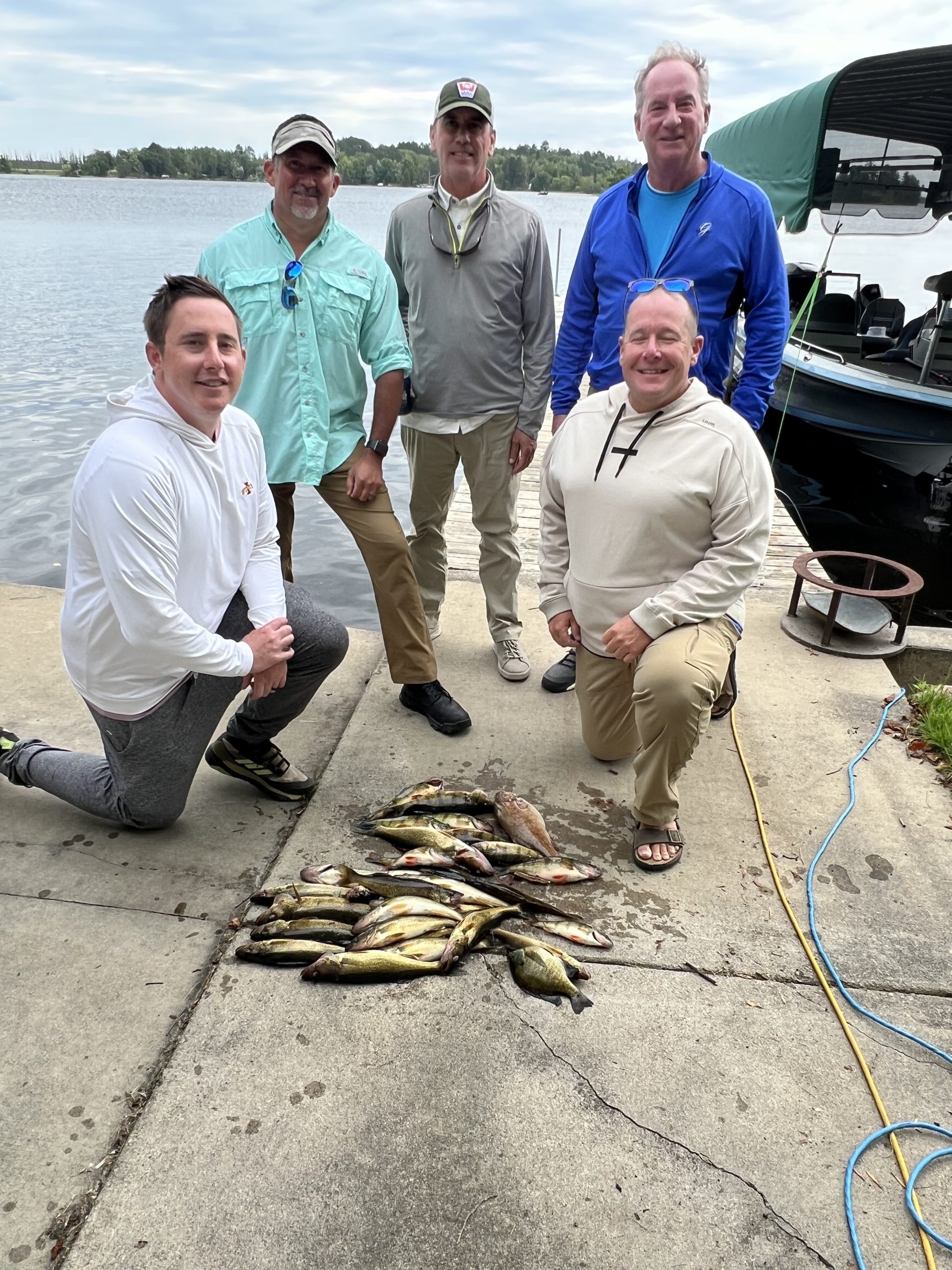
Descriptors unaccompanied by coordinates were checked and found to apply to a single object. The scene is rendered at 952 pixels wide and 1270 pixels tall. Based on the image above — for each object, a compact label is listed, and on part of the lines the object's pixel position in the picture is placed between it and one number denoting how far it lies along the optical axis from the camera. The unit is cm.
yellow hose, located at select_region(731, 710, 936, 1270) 199
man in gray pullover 371
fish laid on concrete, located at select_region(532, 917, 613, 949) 260
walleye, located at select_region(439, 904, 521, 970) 249
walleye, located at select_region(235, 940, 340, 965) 246
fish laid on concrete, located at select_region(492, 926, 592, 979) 249
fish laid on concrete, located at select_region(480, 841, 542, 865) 291
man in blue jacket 340
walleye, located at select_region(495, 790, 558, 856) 299
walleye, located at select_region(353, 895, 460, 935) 258
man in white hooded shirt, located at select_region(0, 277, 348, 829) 254
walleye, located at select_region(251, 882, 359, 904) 265
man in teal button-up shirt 336
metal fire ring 454
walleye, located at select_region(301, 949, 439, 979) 242
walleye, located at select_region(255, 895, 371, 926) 257
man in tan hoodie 294
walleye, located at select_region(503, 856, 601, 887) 286
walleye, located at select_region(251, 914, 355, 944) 251
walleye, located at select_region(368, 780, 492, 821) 312
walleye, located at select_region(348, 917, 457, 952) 251
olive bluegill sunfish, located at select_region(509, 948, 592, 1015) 241
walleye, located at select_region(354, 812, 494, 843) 299
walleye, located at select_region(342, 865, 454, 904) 271
